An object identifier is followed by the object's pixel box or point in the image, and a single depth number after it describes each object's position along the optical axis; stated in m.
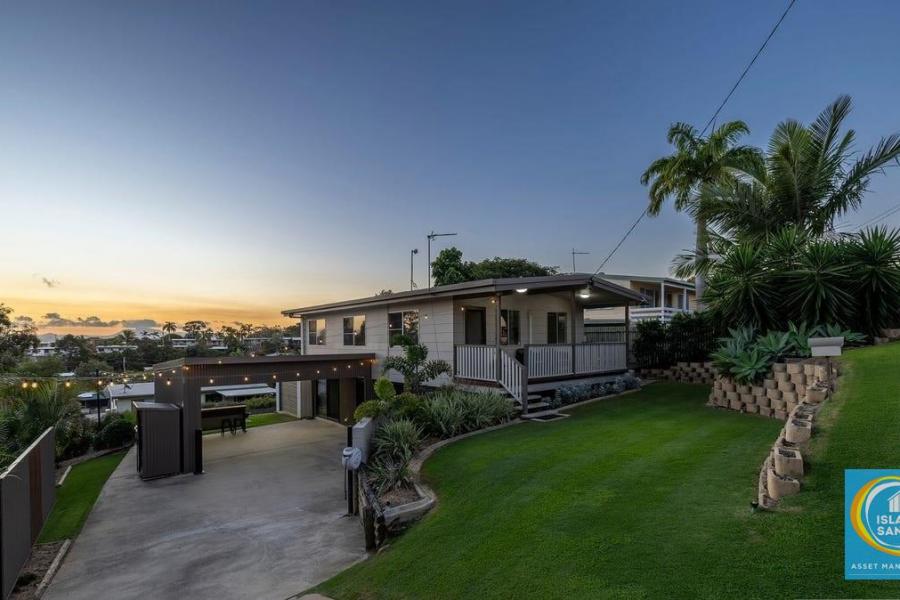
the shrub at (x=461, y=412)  9.48
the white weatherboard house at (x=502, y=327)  11.34
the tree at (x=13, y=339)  22.67
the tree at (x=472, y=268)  30.27
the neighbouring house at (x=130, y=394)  33.81
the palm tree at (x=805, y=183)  11.55
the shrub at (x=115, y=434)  14.40
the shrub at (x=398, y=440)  8.45
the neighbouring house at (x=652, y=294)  21.66
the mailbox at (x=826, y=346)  6.04
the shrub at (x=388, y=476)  7.07
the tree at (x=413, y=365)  12.40
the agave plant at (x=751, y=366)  8.84
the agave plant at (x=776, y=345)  9.00
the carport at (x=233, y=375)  11.43
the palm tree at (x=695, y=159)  17.86
